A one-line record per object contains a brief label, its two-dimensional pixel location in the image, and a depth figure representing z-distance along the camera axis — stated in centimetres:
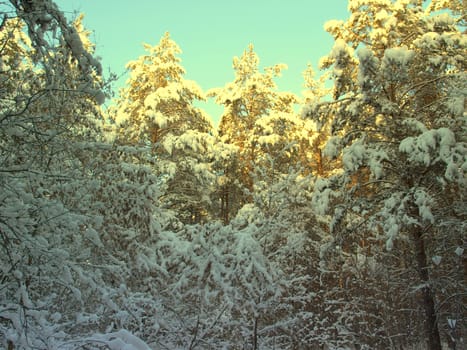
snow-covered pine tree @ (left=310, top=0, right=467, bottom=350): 888
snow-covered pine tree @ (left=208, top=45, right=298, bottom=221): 1761
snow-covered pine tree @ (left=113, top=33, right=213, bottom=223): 1499
